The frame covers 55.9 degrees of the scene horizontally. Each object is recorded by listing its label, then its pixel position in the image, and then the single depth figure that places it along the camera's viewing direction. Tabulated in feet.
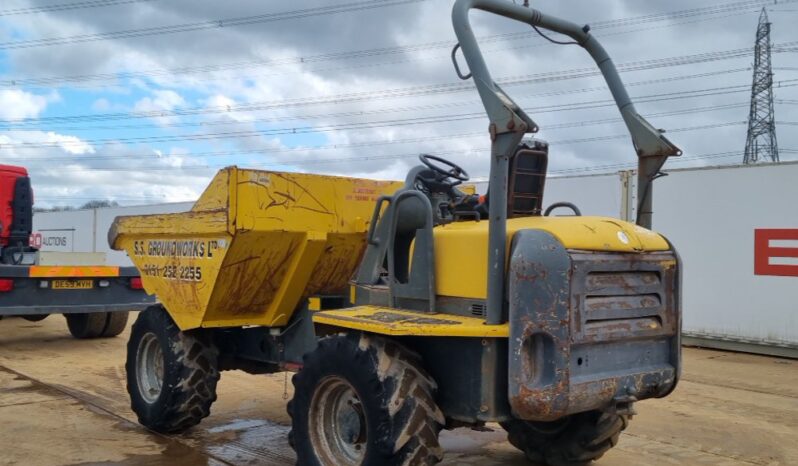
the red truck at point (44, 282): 34.76
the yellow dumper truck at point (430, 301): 12.78
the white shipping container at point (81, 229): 83.15
